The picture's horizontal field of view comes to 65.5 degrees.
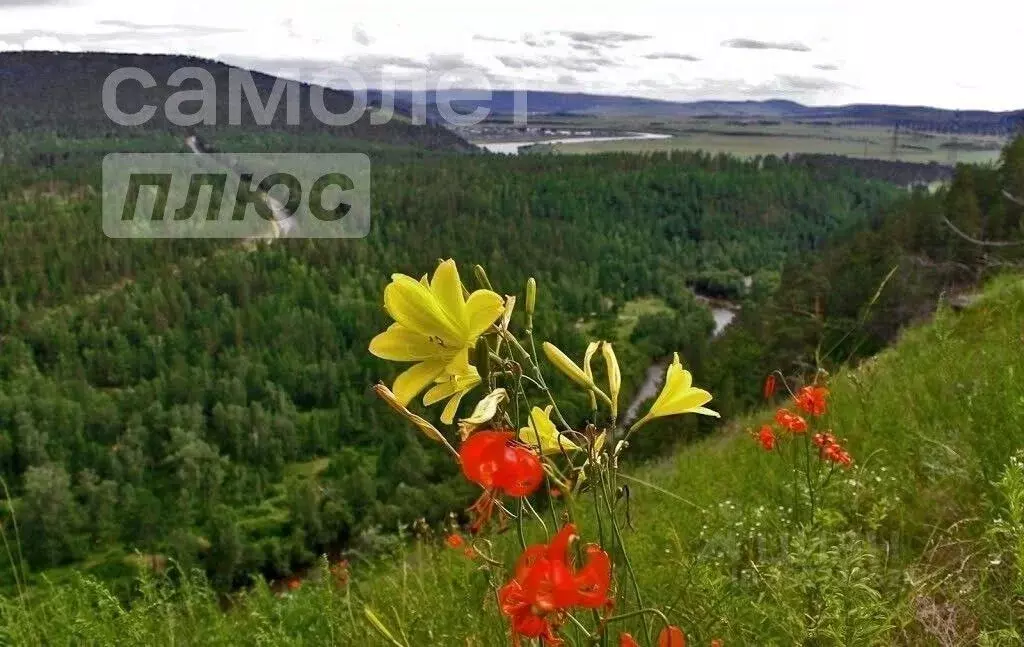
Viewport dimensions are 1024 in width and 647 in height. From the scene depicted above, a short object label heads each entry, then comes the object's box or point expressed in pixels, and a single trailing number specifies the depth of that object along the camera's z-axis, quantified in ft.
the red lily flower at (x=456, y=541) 10.40
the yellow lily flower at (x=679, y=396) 5.21
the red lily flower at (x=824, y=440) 8.85
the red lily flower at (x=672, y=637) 4.08
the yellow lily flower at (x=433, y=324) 4.56
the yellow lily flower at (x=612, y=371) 4.69
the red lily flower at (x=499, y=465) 3.74
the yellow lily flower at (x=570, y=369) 4.45
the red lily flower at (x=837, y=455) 8.72
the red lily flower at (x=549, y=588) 3.65
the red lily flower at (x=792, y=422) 9.33
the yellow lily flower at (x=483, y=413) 3.78
